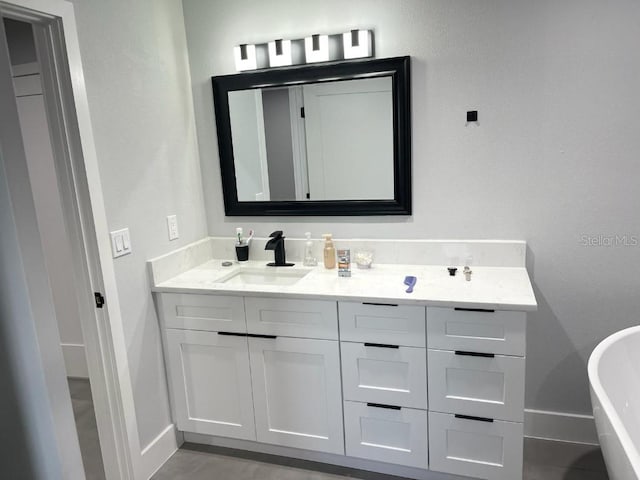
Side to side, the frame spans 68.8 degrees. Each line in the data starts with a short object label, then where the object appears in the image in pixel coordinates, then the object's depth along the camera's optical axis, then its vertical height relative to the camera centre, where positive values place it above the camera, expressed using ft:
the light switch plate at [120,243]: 6.65 -1.13
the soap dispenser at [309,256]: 8.36 -1.84
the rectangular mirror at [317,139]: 7.66 +0.22
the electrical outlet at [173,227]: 7.91 -1.12
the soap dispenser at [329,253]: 8.04 -1.73
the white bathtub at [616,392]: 4.80 -3.08
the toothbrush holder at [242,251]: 8.72 -1.75
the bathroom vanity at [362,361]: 6.29 -3.04
